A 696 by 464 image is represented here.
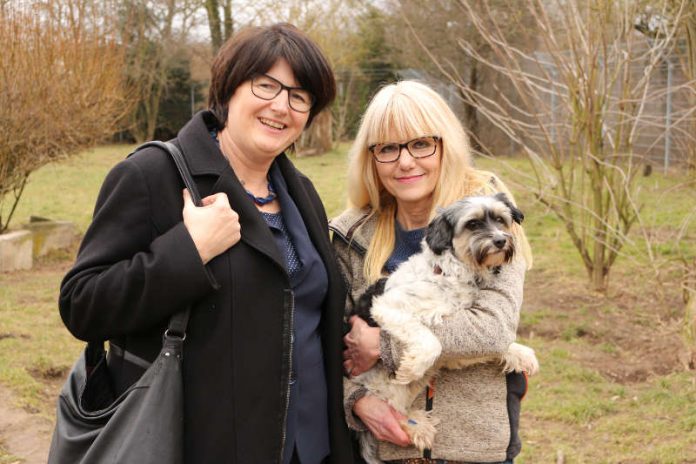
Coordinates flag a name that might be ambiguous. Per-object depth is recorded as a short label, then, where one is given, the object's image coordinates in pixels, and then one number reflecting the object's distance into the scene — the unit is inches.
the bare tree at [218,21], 1073.5
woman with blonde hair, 111.0
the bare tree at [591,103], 298.8
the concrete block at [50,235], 491.2
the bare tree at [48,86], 451.5
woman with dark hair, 90.1
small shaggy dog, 119.4
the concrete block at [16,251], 451.8
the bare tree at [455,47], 774.5
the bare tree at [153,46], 1134.4
